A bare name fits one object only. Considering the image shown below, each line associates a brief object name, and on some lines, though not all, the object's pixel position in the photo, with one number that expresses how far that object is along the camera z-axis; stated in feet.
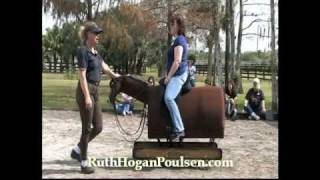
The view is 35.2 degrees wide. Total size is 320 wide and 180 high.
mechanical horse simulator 20.79
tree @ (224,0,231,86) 43.98
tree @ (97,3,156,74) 43.37
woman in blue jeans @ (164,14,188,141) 20.08
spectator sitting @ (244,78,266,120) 36.79
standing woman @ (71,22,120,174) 19.16
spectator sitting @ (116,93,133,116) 37.32
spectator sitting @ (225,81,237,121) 36.32
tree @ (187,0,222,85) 44.91
